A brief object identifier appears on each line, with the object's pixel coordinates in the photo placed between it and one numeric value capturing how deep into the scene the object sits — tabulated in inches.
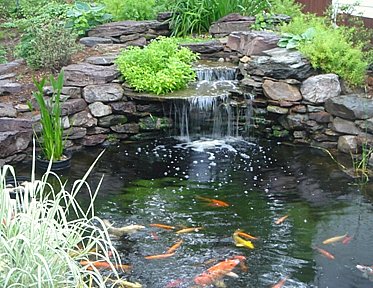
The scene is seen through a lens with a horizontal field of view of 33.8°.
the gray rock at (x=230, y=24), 367.2
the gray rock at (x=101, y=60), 317.7
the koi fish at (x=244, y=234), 200.7
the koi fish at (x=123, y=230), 200.7
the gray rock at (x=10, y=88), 297.0
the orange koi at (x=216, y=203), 228.1
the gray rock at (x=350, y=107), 281.9
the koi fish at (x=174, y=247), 189.5
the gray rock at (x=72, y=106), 289.1
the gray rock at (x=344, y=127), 287.3
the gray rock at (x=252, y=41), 328.5
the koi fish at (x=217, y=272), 170.5
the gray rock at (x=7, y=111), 276.7
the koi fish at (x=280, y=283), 169.8
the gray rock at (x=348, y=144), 285.0
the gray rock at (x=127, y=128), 307.9
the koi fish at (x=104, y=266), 172.8
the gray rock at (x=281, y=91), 303.0
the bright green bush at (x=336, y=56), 297.3
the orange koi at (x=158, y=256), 185.0
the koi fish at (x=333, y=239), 197.6
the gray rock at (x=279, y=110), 304.7
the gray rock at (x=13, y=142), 264.4
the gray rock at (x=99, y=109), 300.8
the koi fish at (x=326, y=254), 187.3
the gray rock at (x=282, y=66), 301.3
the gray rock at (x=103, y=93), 299.9
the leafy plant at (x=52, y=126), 255.1
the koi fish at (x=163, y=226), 206.7
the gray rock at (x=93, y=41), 354.6
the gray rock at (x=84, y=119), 294.7
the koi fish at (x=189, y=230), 204.3
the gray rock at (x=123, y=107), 305.0
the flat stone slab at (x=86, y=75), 300.8
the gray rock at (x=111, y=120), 303.7
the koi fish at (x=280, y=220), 213.6
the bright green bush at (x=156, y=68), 302.2
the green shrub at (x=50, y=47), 311.7
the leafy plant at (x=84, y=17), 367.9
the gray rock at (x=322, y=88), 296.8
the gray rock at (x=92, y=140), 299.3
